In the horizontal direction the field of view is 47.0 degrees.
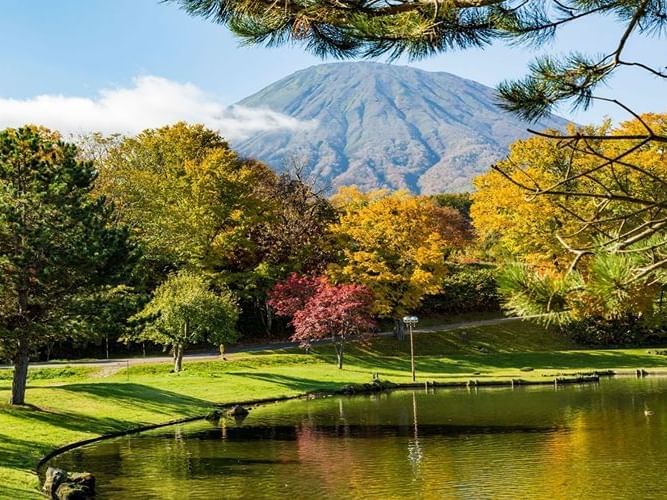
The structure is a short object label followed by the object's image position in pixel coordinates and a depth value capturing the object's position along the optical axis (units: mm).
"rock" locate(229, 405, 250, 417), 28891
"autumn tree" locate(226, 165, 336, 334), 49344
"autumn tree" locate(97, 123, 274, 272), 47906
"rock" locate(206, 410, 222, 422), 28312
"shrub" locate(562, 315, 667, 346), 49500
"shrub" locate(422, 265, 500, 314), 55781
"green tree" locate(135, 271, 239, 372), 37094
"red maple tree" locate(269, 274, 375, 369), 41594
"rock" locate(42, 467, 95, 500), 15898
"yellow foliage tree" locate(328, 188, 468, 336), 46312
